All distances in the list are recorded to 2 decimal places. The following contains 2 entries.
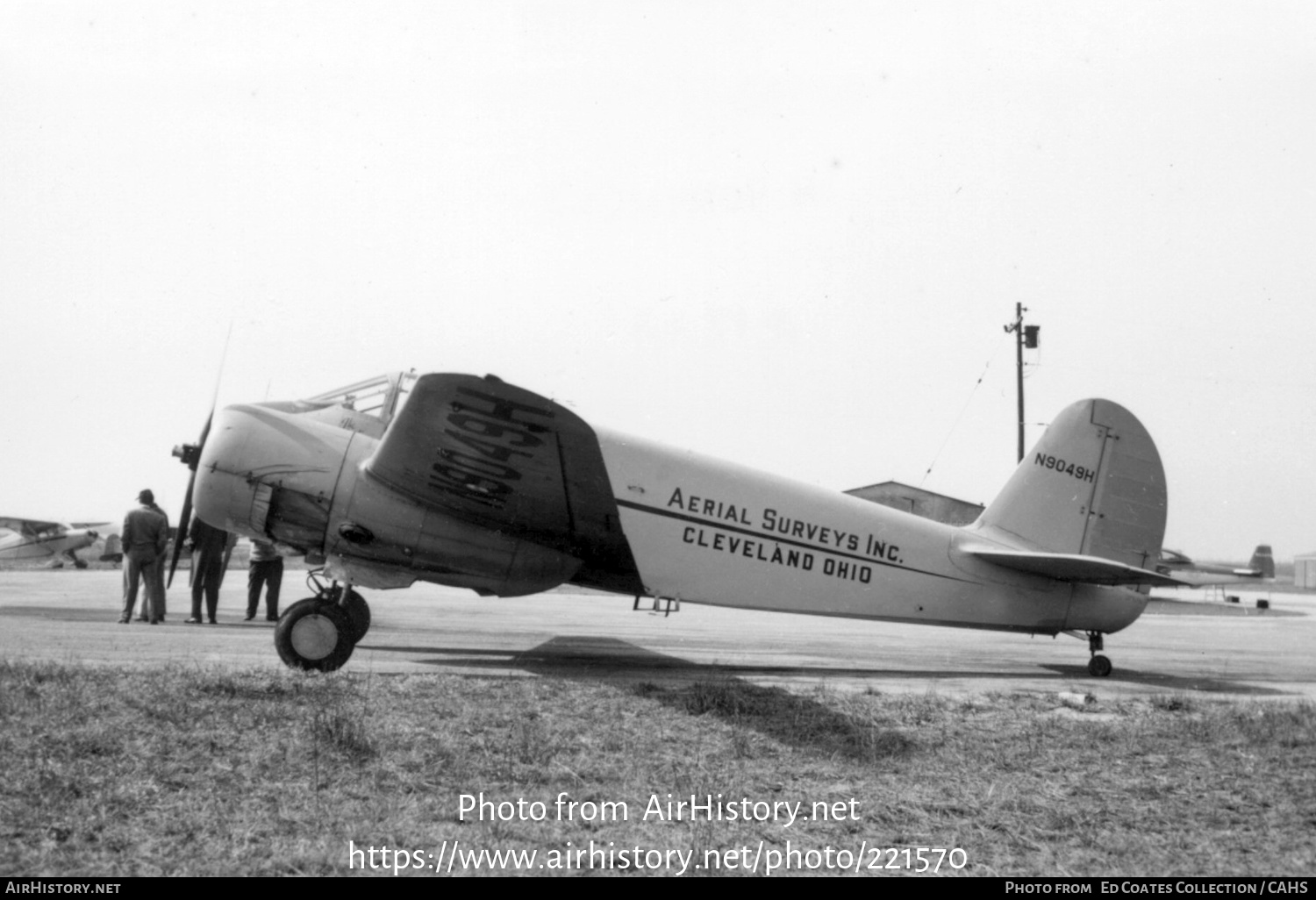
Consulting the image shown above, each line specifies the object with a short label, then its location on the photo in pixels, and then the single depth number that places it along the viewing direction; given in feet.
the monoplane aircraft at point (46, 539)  132.46
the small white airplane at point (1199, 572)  107.55
